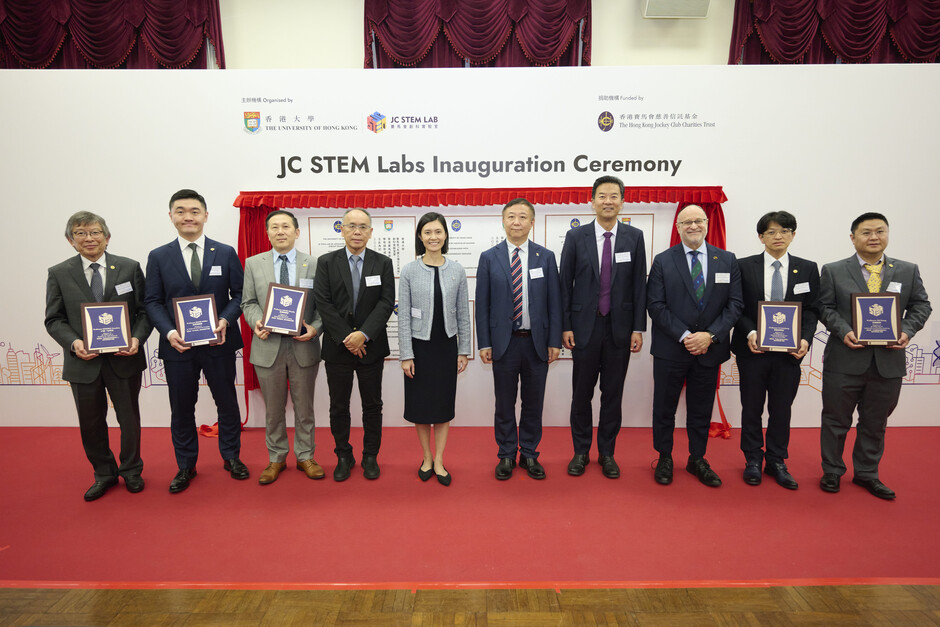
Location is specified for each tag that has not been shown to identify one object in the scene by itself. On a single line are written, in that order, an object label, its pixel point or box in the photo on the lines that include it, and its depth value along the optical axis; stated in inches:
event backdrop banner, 158.2
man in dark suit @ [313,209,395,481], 121.7
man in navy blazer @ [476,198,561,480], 123.5
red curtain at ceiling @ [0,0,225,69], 188.1
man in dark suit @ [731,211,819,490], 122.6
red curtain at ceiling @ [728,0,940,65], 187.8
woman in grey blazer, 120.3
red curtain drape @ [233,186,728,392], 158.9
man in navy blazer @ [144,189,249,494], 122.8
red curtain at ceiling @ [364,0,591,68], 189.0
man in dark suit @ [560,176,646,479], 124.1
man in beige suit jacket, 126.6
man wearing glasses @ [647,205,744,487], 122.5
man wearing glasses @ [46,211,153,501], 117.9
